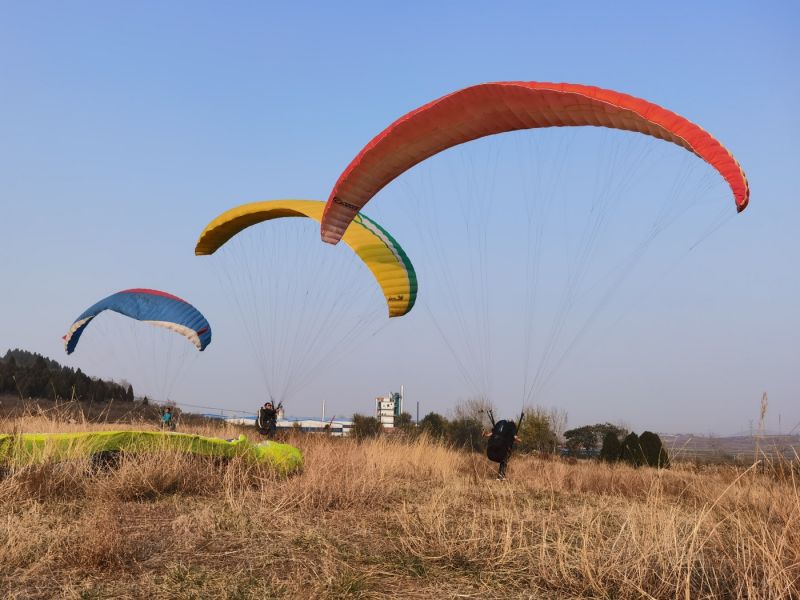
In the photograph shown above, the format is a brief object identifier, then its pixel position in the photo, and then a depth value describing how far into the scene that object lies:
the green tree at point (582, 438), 41.34
